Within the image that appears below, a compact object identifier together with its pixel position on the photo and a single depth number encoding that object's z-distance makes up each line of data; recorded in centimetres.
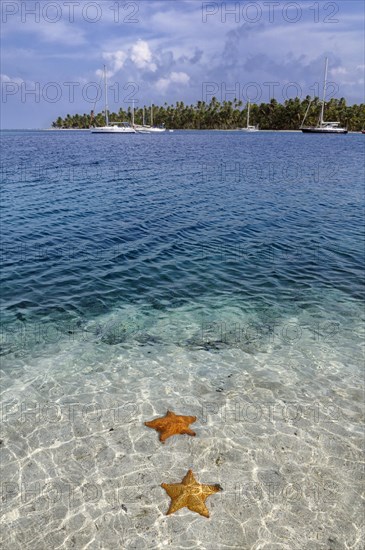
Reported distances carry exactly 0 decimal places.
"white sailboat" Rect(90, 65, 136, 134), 18100
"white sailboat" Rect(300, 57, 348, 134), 17975
